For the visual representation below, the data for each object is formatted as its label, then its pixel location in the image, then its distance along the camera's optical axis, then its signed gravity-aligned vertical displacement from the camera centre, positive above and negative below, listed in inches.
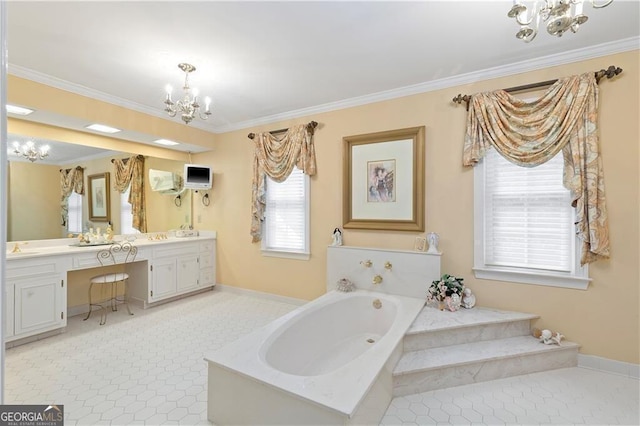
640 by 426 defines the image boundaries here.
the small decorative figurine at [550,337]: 96.0 -42.2
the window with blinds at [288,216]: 153.1 -1.7
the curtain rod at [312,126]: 144.8 +44.9
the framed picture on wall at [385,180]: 123.1 +15.3
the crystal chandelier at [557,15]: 52.6 +37.9
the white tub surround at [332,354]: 60.6 -38.6
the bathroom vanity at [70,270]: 107.5 -29.9
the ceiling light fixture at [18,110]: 106.0 +39.2
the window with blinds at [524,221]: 100.0 -2.8
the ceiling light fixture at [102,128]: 130.5 +40.0
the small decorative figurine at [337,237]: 139.6 -11.8
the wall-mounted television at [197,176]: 173.5 +22.4
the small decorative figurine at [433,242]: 117.6 -11.9
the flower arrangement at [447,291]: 108.9 -30.6
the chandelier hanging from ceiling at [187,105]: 99.8 +38.0
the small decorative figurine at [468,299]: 110.7 -33.6
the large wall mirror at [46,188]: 121.4 +10.6
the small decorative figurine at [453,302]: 108.5 -34.0
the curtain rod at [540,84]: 90.7 +46.2
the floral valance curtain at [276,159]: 146.8 +29.2
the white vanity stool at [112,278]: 133.6 -31.9
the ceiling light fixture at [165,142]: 158.9 +40.5
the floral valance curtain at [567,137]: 91.7 +27.1
